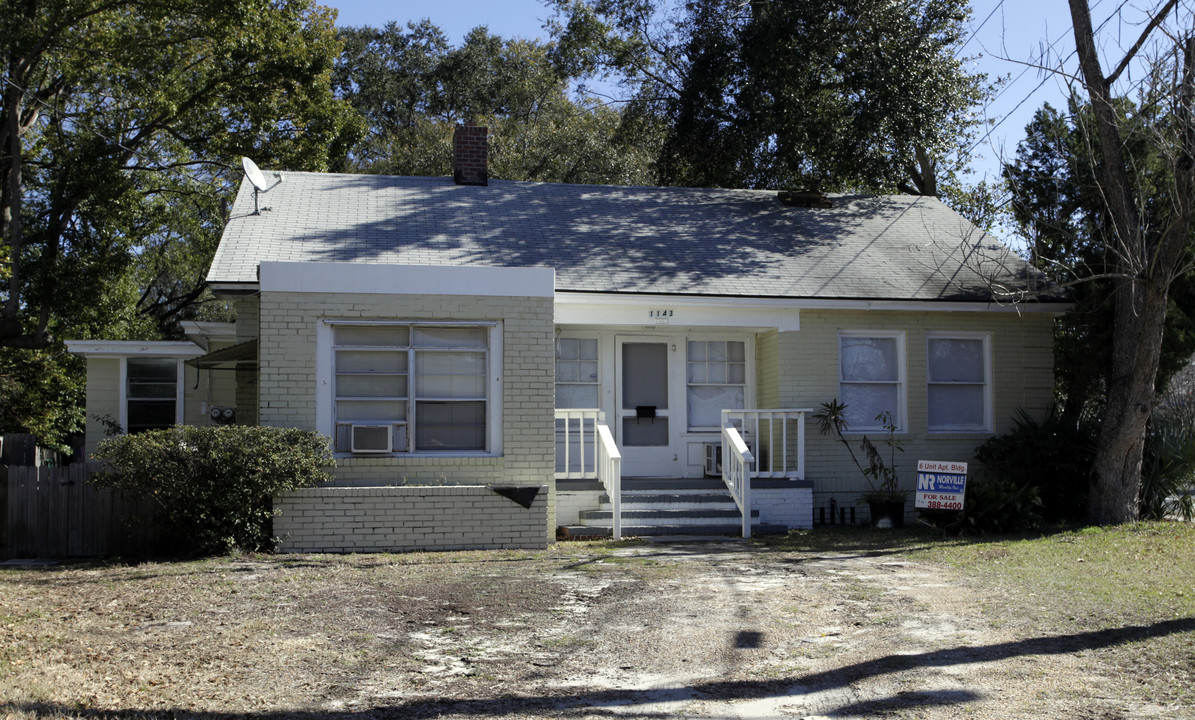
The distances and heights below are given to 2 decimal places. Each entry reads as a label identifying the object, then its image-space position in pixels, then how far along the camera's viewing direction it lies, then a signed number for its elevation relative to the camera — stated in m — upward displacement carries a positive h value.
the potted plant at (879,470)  13.41 -0.70
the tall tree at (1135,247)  11.15 +2.00
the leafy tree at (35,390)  22.55 +0.72
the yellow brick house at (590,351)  11.22 +0.94
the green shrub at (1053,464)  13.50 -0.60
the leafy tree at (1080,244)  14.09 +2.78
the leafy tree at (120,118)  20.94 +7.12
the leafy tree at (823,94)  20.31 +7.00
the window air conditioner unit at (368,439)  11.22 -0.20
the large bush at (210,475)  10.14 -0.56
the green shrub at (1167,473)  13.27 -0.71
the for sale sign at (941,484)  11.86 -0.77
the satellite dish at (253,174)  14.42 +3.61
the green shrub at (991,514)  12.20 -1.15
